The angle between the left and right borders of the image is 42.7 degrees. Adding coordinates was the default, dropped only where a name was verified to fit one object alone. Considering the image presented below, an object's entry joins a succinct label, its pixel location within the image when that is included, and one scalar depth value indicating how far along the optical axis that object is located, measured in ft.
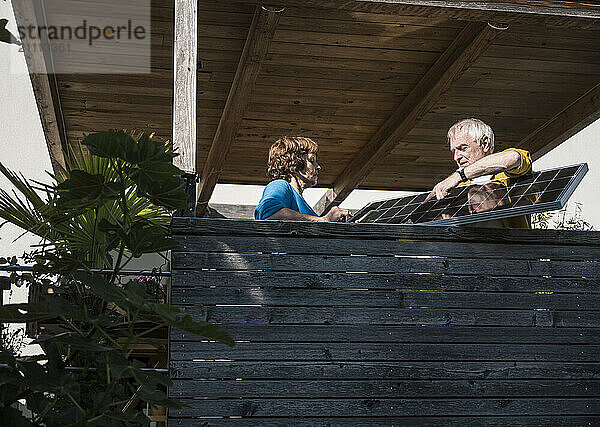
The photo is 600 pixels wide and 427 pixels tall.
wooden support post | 9.79
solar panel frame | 8.63
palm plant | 5.42
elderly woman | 10.99
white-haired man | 9.48
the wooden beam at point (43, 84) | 13.86
